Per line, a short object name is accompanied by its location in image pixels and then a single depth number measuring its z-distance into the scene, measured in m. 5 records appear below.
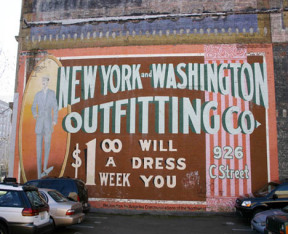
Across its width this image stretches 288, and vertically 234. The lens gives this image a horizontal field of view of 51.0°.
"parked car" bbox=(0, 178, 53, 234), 6.70
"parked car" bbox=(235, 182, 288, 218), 10.43
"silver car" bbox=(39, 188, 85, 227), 8.59
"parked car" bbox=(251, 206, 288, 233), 8.45
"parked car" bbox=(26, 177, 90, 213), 10.99
